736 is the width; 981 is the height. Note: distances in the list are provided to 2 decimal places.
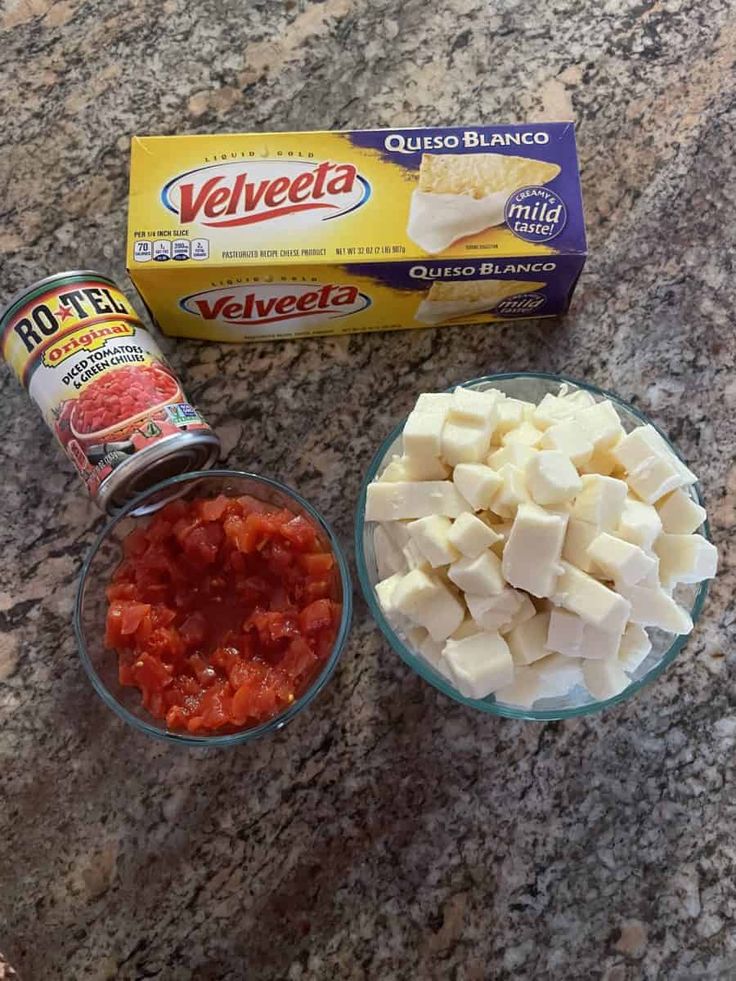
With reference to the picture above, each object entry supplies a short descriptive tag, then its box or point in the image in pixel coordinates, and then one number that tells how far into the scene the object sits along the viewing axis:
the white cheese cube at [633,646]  0.37
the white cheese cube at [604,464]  0.37
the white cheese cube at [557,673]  0.37
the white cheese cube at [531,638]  0.36
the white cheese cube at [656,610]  0.35
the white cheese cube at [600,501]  0.35
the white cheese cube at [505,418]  0.38
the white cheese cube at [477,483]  0.36
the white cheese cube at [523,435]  0.37
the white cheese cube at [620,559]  0.34
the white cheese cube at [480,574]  0.35
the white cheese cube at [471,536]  0.35
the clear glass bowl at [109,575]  0.41
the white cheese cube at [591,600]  0.34
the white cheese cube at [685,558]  0.37
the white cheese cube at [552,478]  0.35
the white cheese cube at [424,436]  0.37
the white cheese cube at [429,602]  0.36
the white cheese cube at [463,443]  0.37
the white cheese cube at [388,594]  0.37
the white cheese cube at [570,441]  0.36
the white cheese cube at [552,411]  0.38
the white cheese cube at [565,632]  0.35
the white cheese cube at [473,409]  0.37
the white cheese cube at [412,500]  0.37
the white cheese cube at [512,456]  0.36
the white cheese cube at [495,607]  0.35
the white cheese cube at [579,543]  0.35
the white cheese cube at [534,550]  0.34
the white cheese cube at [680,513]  0.37
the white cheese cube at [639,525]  0.35
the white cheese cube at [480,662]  0.36
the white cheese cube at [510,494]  0.35
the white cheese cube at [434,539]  0.36
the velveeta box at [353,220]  0.43
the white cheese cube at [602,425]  0.37
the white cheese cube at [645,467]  0.36
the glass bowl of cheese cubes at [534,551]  0.35
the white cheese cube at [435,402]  0.38
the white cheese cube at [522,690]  0.37
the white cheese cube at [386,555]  0.40
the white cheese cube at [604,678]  0.36
